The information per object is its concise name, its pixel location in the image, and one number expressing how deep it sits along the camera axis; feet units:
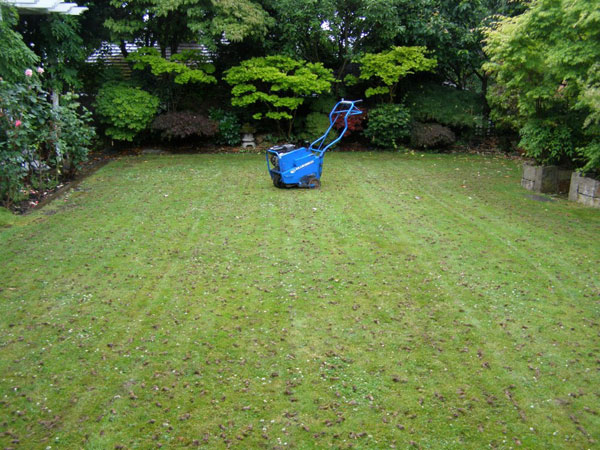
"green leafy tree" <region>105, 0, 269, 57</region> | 37.32
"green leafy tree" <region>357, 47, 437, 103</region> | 40.37
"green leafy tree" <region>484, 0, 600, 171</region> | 20.85
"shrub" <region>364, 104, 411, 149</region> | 41.83
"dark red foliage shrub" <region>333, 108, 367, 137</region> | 42.04
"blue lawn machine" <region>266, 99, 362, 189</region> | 27.02
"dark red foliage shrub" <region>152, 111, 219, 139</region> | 39.63
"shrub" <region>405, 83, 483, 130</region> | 42.86
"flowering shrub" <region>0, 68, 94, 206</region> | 22.35
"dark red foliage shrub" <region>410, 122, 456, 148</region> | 41.50
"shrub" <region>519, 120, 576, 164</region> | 26.00
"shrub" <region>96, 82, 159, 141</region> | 38.58
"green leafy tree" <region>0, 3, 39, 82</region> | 24.23
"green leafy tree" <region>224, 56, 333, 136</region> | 39.63
